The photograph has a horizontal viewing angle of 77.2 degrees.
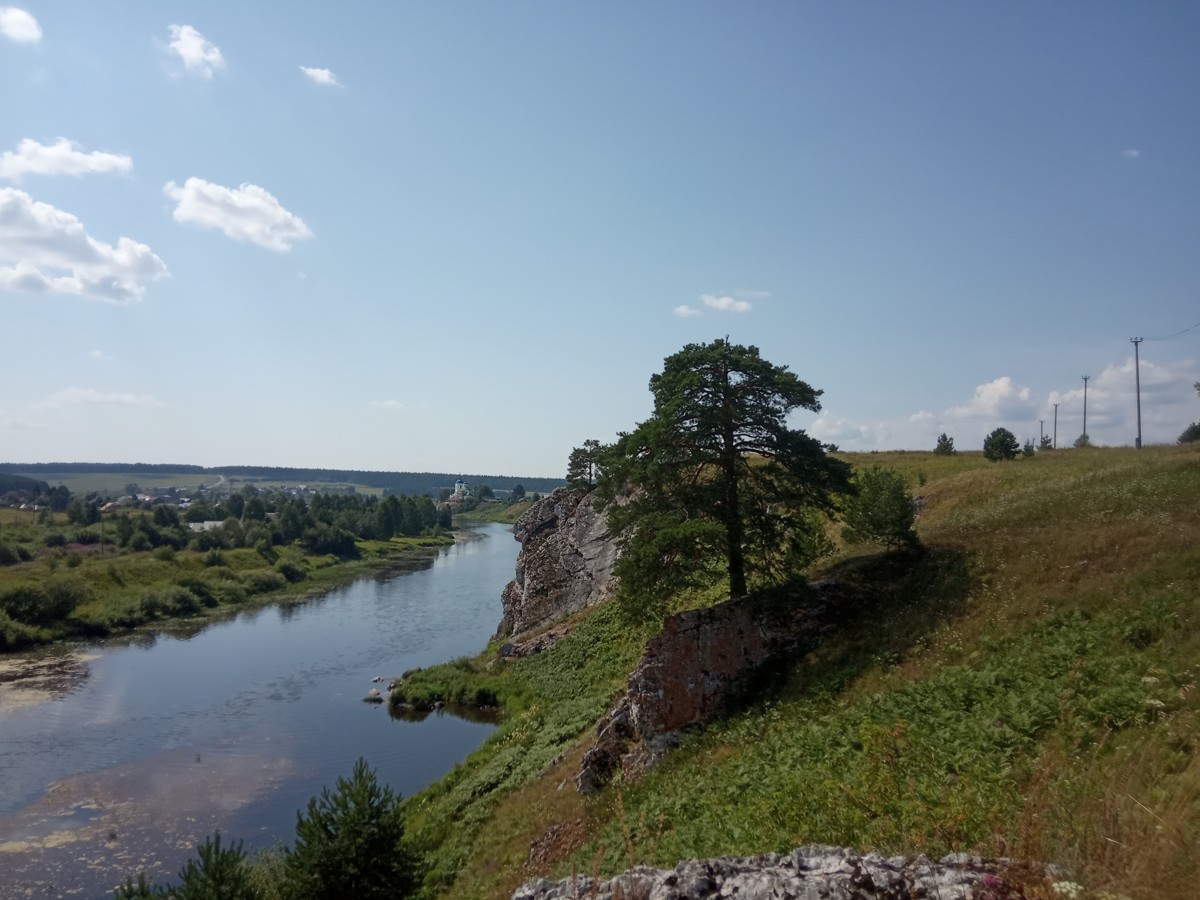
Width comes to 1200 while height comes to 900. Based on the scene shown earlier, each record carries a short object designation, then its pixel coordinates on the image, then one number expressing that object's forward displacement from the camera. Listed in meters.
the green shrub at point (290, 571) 88.19
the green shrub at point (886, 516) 22.08
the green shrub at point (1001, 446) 45.06
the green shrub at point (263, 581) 79.56
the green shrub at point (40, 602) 56.78
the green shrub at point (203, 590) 72.62
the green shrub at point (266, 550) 92.94
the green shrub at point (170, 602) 66.12
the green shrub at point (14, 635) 53.41
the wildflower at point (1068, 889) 4.83
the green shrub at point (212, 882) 12.48
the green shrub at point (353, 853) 14.31
